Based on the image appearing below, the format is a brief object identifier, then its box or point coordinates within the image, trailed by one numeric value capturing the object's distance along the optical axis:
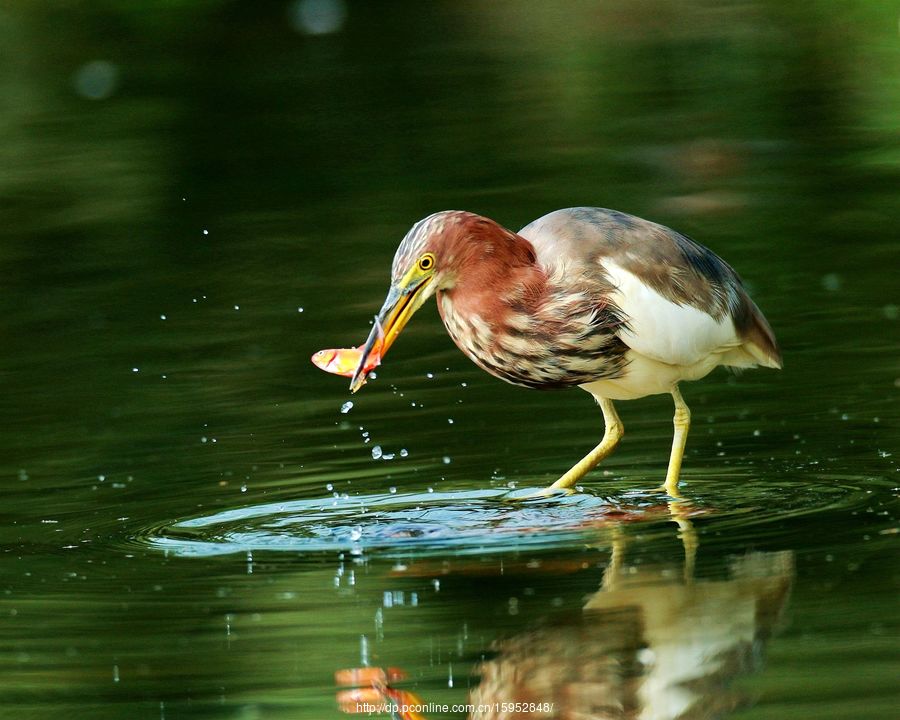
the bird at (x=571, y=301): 7.61
